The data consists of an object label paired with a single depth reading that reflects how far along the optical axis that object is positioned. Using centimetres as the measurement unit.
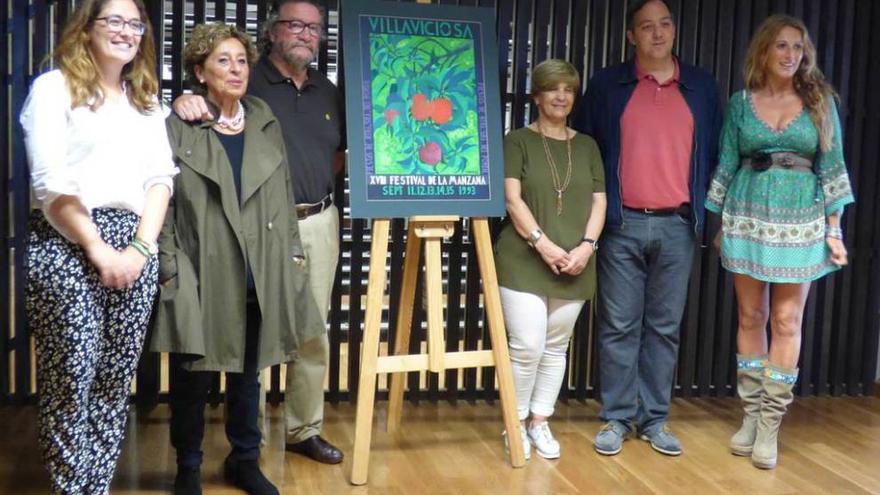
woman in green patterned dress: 335
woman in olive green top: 339
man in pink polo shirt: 348
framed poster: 319
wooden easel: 318
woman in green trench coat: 271
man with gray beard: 320
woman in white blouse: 238
